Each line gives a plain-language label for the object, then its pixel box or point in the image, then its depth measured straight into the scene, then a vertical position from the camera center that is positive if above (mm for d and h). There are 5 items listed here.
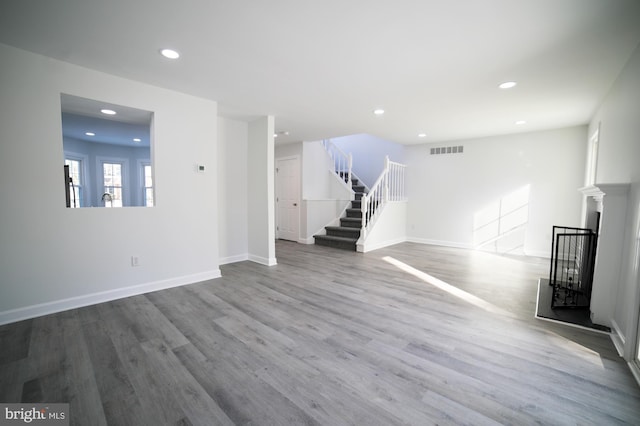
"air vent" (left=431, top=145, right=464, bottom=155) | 6548 +1149
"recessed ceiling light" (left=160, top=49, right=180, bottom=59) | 2562 +1321
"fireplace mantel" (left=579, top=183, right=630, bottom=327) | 2474 -499
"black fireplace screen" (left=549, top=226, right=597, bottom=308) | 3121 -1076
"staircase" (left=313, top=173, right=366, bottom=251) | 6359 -930
